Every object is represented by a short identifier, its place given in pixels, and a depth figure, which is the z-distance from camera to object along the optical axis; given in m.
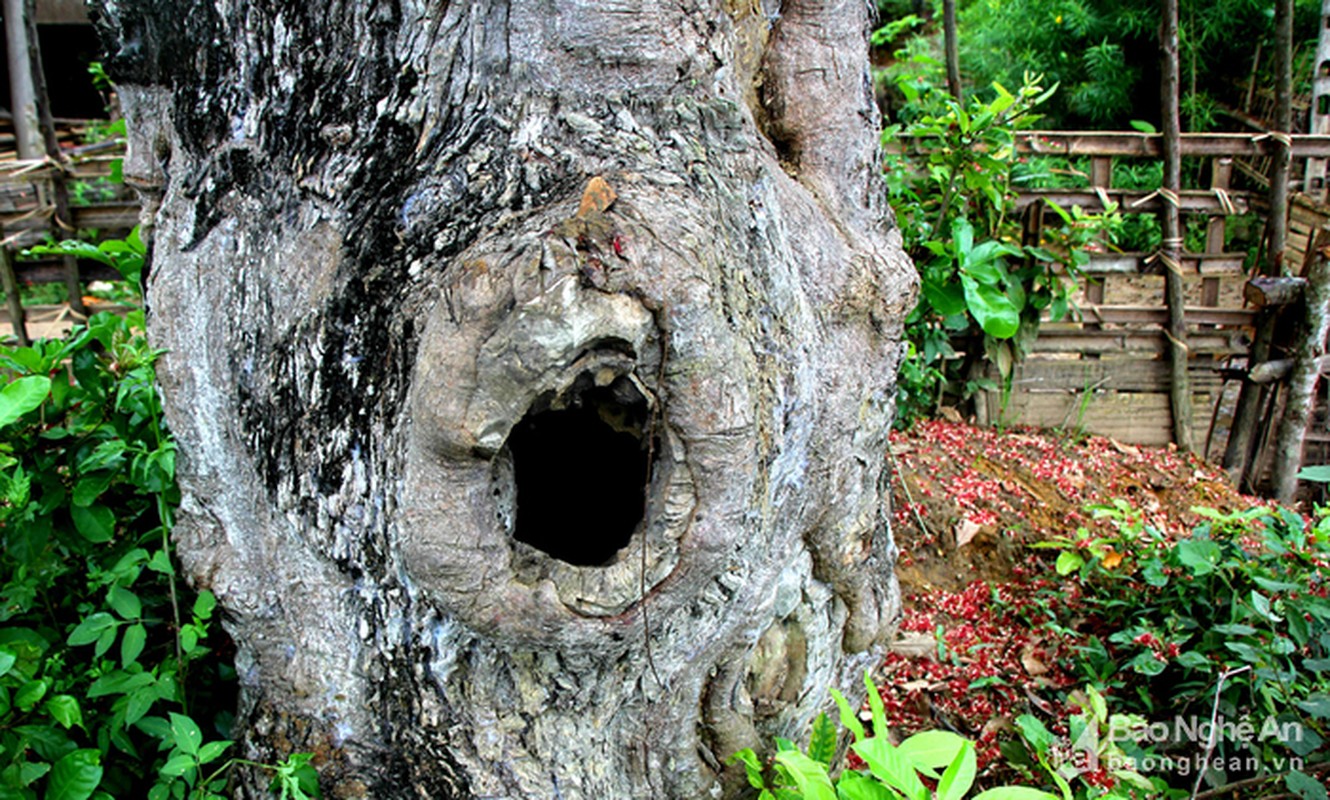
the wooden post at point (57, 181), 4.86
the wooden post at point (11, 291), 5.40
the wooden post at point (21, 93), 9.07
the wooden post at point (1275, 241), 4.63
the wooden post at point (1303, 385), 4.34
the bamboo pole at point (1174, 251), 4.50
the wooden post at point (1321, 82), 5.82
